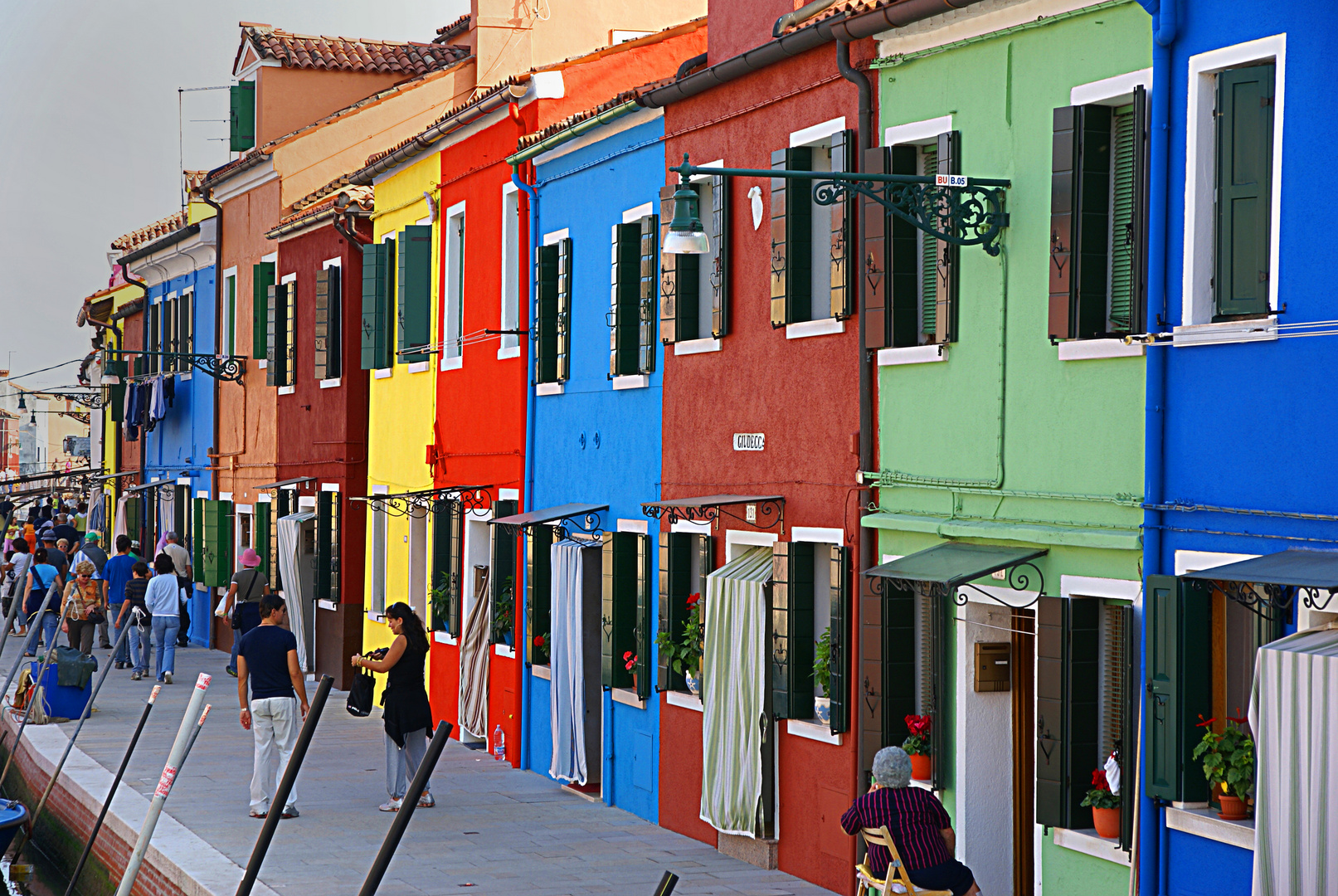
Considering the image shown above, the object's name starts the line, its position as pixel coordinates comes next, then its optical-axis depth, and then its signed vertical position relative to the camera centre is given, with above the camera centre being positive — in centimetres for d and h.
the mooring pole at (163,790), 1272 -262
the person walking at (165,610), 2408 -252
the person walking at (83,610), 2494 -262
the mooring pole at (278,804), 1140 -250
